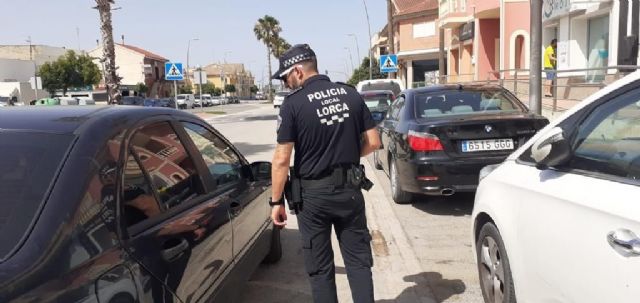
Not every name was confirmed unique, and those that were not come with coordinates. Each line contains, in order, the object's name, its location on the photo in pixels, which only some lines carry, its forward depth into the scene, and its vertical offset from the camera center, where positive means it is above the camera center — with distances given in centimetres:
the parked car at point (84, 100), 3521 -8
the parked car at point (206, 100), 6781 -59
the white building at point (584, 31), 1499 +147
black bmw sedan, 612 -59
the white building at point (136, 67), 7981 +411
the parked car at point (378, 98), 1545 -22
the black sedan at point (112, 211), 195 -46
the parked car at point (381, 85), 2055 +15
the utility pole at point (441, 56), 3338 +176
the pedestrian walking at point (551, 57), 1736 +80
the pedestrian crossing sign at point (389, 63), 2648 +116
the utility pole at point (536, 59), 961 +43
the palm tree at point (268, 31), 7300 +770
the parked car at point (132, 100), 4336 -21
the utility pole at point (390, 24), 3343 +367
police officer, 321 -40
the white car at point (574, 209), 217 -55
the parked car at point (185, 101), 5643 -54
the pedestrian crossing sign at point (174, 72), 2335 +95
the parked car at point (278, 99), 4553 -48
